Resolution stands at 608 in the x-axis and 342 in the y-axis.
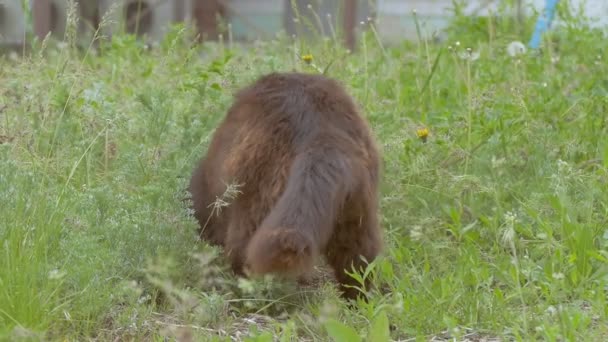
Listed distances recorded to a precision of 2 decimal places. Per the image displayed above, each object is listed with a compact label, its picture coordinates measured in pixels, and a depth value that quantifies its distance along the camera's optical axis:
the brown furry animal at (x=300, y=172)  5.65
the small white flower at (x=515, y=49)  10.26
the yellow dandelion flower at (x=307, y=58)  9.07
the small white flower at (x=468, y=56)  8.38
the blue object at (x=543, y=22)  11.63
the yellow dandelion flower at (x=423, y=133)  8.16
